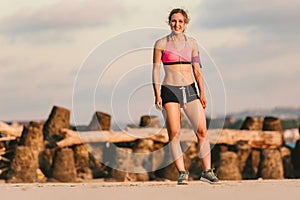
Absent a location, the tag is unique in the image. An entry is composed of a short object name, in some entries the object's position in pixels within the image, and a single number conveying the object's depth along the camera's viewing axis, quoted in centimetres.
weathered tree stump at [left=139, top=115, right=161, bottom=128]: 2483
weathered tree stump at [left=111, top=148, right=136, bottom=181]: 2367
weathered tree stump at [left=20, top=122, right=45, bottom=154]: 2456
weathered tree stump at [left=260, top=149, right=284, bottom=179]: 2509
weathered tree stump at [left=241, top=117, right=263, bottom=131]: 2755
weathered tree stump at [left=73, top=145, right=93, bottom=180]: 2478
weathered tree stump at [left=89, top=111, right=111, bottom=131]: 2550
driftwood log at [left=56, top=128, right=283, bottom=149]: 2453
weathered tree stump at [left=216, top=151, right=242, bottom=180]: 2431
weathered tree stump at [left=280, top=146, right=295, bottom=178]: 2642
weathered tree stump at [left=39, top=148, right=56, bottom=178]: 2388
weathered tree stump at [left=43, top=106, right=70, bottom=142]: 2572
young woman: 1192
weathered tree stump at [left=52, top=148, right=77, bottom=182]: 2341
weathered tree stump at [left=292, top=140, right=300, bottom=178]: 2678
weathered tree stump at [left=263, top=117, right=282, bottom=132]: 2750
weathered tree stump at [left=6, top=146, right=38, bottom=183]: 2258
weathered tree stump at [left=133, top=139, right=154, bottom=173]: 2441
